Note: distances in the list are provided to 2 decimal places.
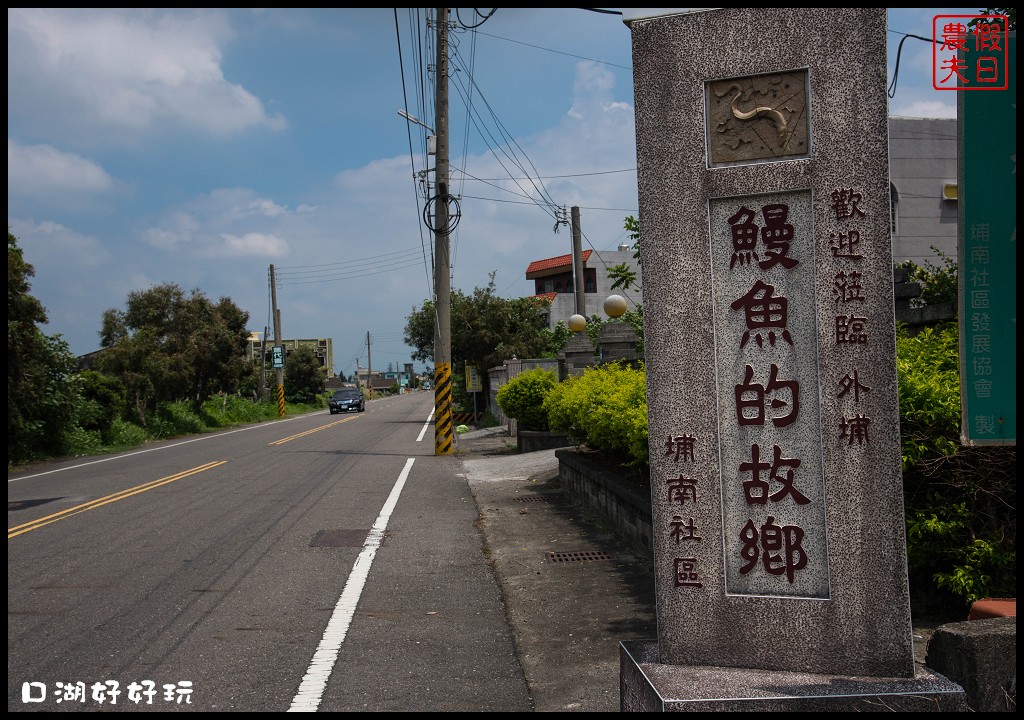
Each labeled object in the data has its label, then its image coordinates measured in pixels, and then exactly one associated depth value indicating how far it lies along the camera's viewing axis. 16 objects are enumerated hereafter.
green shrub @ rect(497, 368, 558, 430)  18.88
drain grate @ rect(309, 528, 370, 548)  8.75
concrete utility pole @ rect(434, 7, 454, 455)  19.75
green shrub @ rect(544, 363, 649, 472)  7.99
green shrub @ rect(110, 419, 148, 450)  25.95
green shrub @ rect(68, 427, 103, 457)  22.94
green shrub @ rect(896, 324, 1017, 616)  4.82
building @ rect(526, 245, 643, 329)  43.38
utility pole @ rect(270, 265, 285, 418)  49.03
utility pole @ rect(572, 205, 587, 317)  21.23
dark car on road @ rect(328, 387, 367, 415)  52.59
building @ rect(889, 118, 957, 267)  17.25
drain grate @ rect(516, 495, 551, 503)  11.66
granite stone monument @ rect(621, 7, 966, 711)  3.95
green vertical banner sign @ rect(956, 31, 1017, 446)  3.67
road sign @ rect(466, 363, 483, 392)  32.27
